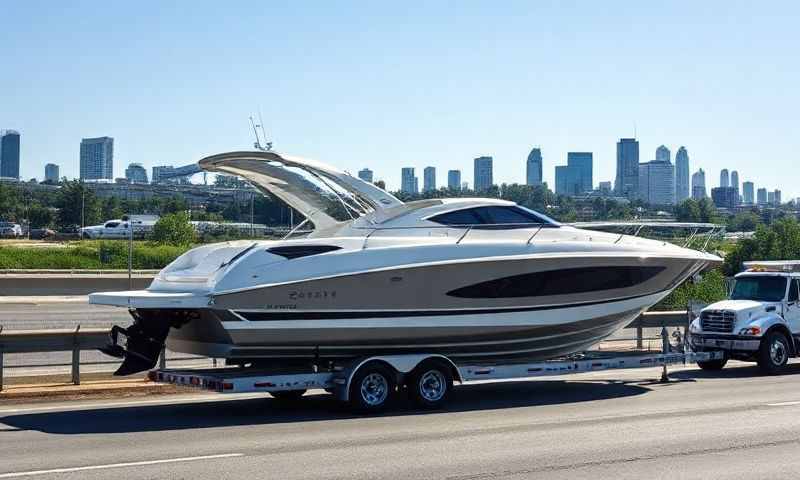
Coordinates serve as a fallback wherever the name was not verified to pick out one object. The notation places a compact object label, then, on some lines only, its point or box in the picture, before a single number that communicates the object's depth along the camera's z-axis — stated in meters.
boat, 15.17
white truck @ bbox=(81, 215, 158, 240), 89.19
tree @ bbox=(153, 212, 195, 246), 74.69
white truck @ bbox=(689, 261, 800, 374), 21.44
